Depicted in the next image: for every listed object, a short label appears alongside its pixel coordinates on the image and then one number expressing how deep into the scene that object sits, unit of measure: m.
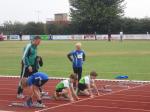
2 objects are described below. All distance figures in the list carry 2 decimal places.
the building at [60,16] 133.54
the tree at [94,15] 92.38
